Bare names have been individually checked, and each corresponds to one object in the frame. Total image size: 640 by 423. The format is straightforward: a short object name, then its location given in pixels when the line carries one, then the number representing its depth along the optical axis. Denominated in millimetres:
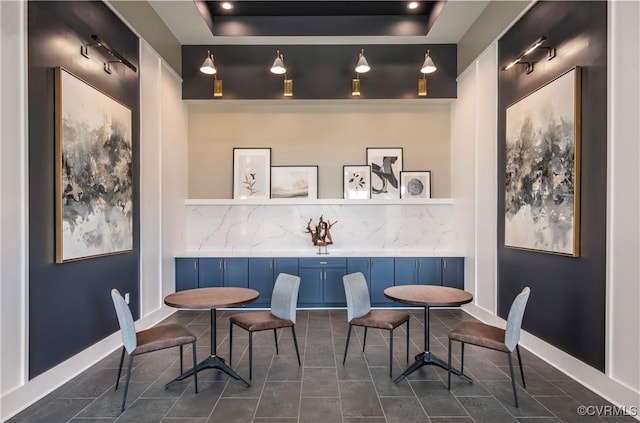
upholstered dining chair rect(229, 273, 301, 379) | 3207
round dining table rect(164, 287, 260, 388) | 2951
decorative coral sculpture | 5598
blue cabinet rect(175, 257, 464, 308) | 5371
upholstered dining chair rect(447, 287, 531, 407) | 2664
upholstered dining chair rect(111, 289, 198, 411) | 2646
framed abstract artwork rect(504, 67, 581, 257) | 3057
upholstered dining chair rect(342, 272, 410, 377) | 3230
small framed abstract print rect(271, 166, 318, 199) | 5969
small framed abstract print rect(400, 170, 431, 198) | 5973
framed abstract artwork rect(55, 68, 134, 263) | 2986
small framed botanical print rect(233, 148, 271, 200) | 5961
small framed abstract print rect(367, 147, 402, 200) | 5961
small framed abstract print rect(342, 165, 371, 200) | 5973
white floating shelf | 5840
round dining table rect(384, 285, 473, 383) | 3014
